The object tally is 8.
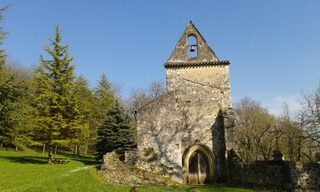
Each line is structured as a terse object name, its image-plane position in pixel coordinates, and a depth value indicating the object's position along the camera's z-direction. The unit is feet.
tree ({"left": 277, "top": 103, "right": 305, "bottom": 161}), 63.92
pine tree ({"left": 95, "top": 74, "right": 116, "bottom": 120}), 100.36
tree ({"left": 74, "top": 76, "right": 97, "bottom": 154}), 93.98
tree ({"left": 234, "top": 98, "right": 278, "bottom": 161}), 69.75
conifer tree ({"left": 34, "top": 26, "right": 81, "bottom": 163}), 56.16
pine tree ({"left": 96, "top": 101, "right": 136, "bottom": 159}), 60.54
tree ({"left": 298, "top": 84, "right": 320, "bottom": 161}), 56.20
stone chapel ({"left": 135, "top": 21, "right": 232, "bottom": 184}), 45.02
